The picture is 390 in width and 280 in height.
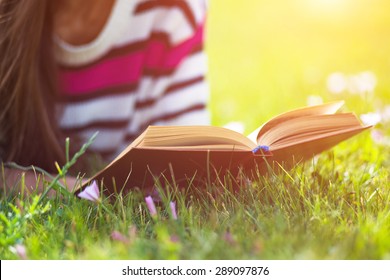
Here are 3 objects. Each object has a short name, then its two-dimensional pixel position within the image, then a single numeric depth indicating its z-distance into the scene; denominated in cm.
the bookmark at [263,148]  222
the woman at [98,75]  251
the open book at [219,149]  220
